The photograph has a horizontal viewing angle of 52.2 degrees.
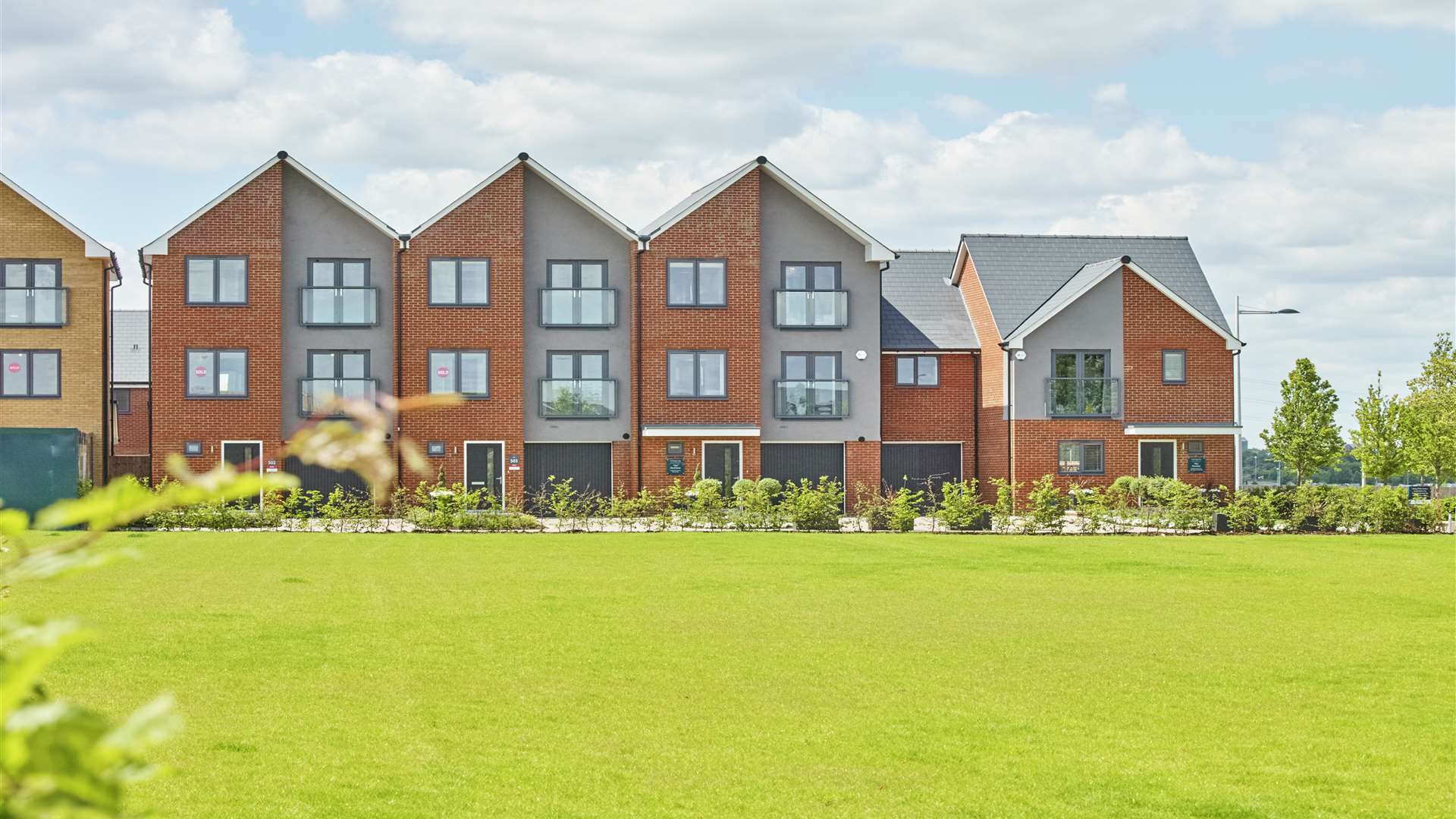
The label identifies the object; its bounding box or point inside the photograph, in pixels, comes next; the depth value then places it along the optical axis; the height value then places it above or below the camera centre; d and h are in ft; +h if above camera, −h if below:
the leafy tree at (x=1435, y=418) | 152.15 +1.27
